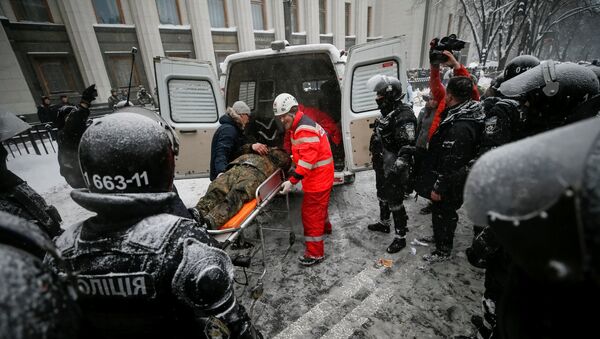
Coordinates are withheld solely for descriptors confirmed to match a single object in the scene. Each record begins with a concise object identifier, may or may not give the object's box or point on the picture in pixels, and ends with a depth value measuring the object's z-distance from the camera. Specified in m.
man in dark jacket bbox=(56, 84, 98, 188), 3.73
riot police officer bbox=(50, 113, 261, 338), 1.02
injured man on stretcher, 2.54
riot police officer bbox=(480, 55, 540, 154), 2.62
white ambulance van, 3.60
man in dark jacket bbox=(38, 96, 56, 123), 10.03
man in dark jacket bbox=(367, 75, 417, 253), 3.11
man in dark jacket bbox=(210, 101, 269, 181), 3.57
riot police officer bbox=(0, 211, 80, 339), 0.47
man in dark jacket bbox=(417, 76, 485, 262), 2.63
